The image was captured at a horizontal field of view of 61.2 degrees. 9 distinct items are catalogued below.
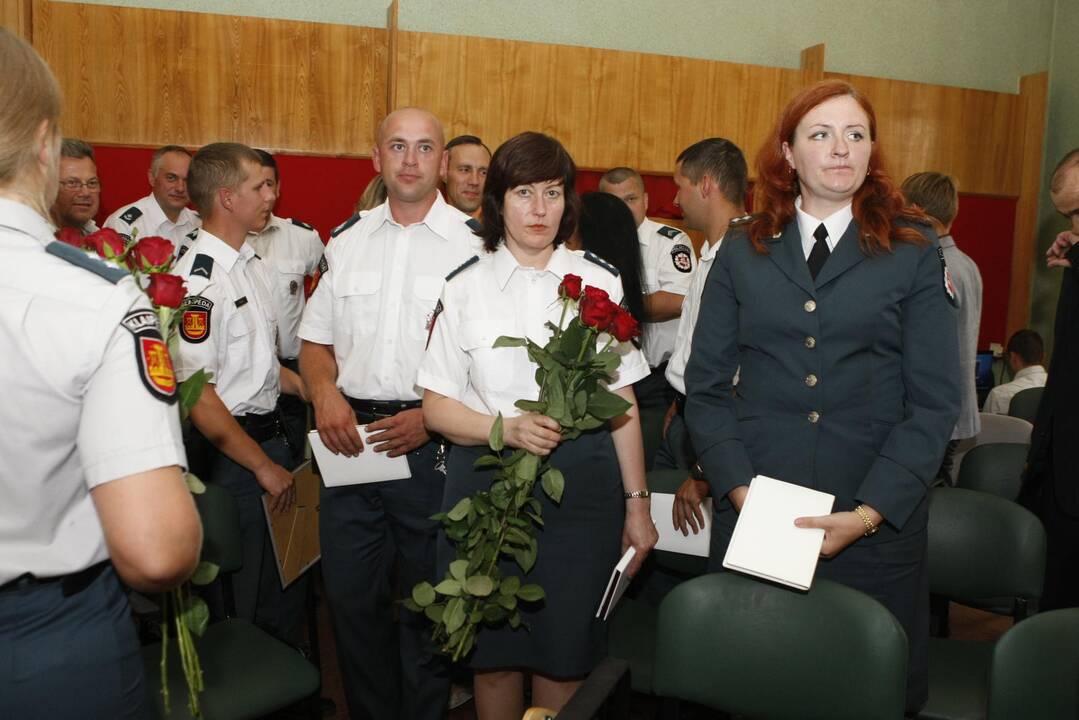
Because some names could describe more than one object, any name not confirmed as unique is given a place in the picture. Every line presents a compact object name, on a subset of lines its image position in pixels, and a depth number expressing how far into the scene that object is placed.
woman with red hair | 1.88
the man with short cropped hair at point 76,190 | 4.19
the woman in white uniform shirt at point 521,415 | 2.25
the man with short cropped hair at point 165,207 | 4.95
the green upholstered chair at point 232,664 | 2.31
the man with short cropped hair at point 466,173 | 4.43
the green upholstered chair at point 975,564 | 2.39
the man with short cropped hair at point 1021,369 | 4.79
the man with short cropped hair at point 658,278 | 4.04
